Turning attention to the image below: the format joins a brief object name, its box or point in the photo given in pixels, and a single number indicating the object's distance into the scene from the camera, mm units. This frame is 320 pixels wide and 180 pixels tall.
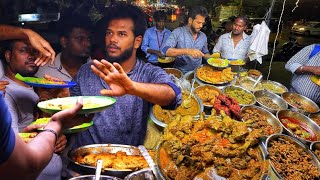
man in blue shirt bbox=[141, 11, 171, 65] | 4766
